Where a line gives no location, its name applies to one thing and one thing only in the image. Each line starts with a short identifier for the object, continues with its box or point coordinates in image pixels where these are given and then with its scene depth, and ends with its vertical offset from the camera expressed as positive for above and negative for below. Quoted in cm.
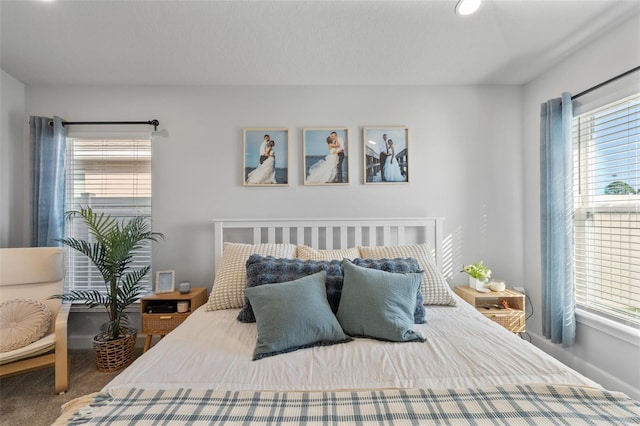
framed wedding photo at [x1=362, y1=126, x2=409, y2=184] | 270 +55
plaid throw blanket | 90 -63
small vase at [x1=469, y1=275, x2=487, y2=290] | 247 -57
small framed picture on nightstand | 249 -56
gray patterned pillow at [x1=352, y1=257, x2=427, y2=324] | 174 -31
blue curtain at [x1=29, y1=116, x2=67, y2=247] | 253 +32
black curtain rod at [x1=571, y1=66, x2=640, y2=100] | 177 +87
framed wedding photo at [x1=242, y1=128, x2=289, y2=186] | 269 +55
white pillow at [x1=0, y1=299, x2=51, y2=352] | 194 -74
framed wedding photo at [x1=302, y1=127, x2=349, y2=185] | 269 +56
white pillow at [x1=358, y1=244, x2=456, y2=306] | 200 -37
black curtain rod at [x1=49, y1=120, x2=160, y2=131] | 265 +86
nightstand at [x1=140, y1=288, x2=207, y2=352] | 233 -77
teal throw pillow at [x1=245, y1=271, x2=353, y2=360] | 140 -51
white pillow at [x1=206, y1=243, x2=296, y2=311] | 198 -39
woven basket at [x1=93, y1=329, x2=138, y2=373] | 227 -106
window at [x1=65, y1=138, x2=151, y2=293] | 271 +29
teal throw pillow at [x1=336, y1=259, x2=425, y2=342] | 150 -47
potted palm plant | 228 -62
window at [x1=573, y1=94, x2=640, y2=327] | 185 +4
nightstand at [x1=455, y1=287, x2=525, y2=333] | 231 -75
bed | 93 -63
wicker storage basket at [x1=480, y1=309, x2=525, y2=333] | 230 -81
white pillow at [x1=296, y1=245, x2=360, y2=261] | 214 -28
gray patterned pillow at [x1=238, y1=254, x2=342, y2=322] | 173 -35
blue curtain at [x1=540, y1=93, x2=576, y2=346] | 216 -3
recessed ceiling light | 162 +118
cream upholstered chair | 197 -58
